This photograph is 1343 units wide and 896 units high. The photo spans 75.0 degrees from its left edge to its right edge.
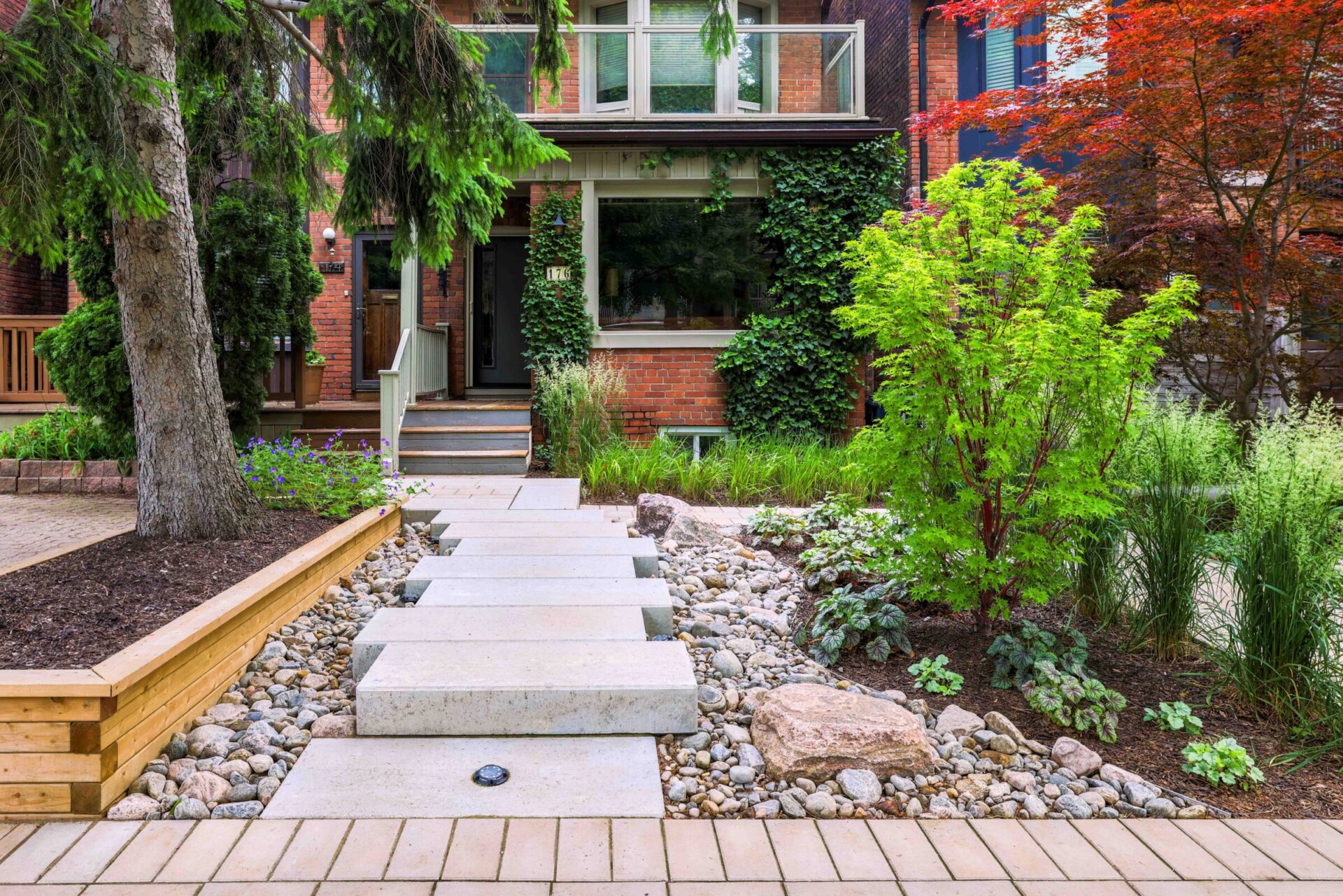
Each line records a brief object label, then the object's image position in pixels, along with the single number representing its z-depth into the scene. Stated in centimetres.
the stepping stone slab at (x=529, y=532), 527
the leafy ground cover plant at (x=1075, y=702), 278
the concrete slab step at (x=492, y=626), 325
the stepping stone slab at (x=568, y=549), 459
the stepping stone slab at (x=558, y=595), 370
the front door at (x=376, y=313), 1099
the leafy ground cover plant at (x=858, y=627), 338
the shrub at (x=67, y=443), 779
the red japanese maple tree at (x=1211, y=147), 612
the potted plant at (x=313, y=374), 959
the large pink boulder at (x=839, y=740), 254
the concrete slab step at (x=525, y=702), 271
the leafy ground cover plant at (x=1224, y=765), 249
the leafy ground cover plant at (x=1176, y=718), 276
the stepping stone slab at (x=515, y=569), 425
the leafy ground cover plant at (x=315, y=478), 531
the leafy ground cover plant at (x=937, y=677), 305
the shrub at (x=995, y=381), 302
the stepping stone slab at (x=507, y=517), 579
